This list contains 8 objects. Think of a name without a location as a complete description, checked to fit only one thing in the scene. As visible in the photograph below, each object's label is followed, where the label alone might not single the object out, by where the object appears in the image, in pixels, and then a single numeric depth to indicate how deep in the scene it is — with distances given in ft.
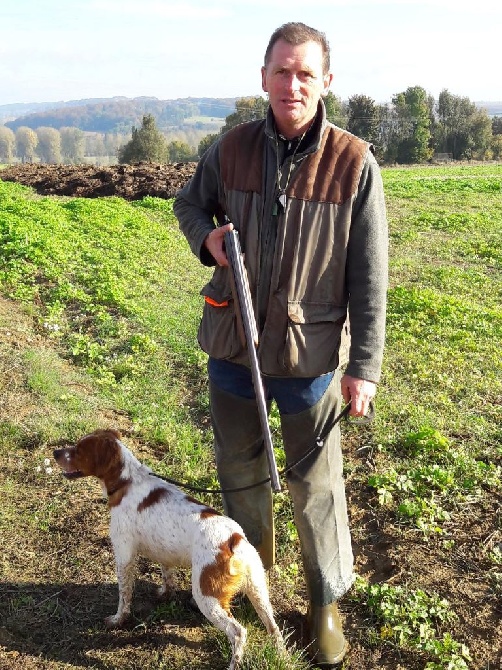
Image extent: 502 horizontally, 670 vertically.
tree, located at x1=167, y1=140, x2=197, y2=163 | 217.77
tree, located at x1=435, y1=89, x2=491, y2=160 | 198.45
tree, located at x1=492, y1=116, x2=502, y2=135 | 223.10
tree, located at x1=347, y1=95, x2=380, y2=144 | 184.96
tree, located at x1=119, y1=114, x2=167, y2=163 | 159.63
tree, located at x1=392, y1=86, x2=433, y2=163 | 184.24
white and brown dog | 10.16
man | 9.45
